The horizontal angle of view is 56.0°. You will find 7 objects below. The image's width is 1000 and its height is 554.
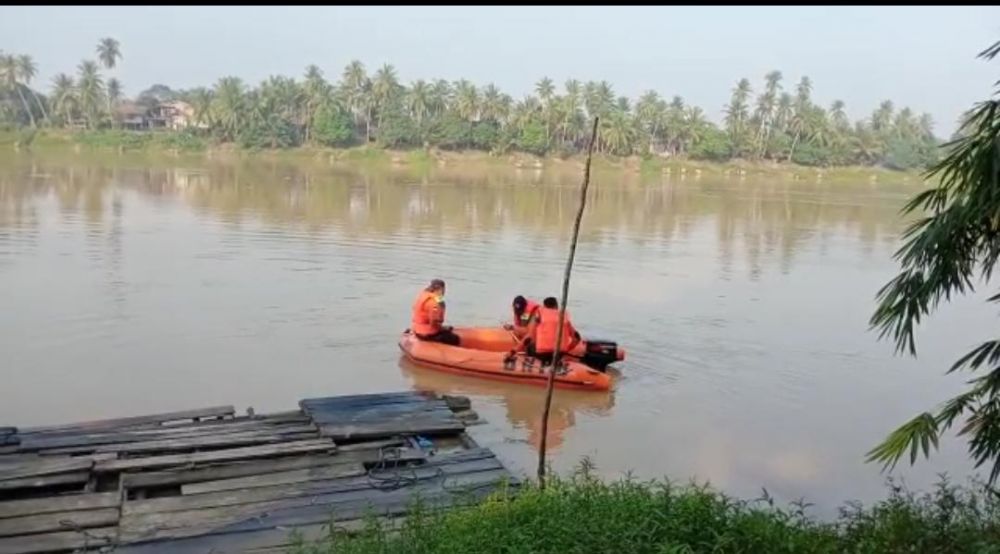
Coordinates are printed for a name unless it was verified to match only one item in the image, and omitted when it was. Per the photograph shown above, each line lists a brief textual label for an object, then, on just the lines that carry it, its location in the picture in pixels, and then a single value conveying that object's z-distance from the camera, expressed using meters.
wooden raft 4.54
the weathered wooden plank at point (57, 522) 4.45
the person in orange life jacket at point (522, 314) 9.41
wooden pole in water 4.63
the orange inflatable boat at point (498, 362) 8.88
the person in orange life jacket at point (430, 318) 9.41
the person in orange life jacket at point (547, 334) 8.66
